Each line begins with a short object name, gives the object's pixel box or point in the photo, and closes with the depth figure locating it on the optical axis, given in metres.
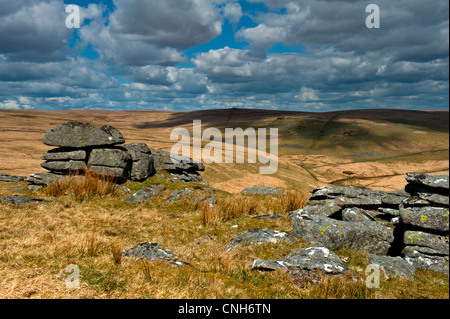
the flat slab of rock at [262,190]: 21.56
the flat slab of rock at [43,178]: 17.00
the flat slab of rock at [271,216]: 12.75
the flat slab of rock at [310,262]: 6.63
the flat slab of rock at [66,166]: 17.98
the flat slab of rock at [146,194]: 15.22
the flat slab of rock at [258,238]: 9.10
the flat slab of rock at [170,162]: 22.94
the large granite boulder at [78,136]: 18.23
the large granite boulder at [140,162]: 19.50
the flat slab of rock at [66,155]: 18.20
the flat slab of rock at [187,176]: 23.20
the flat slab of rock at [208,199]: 14.56
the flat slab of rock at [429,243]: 6.97
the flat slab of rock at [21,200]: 12.33
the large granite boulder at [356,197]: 10.97
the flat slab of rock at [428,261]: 6.85
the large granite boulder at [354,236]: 8.70
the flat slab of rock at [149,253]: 7.36
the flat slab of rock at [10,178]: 19.59
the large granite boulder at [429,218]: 6.95
